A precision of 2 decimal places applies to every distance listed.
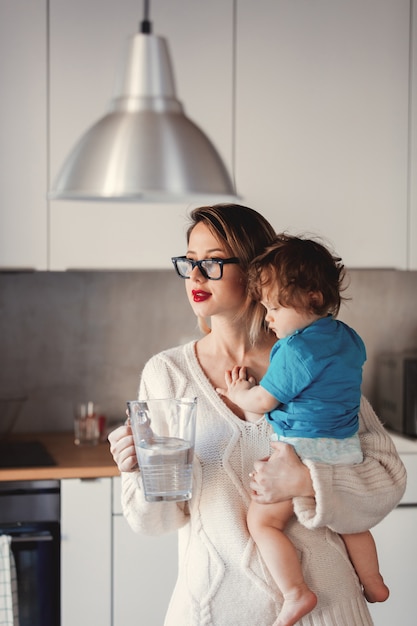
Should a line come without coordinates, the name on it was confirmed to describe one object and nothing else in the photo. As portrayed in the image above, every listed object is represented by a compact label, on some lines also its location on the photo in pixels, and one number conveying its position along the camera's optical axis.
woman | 1.60
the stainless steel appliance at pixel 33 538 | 2.59
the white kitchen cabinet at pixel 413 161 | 3.00
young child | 1.59
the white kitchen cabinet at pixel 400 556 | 2.81
